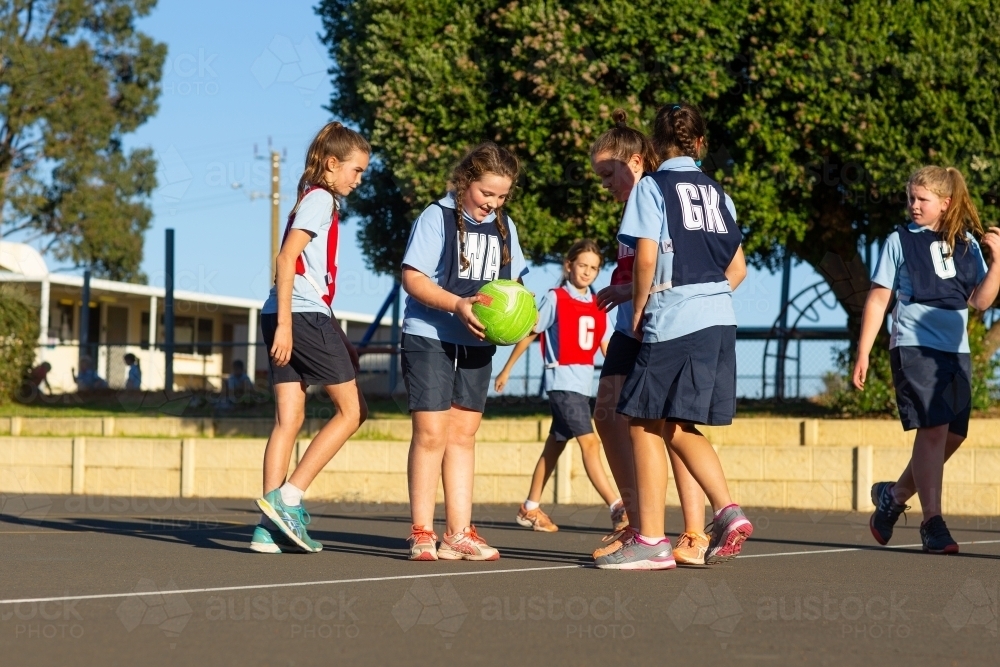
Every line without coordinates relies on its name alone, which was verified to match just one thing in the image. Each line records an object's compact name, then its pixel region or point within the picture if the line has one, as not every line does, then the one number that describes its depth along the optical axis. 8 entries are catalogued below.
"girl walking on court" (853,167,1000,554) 13.96
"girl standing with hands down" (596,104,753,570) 11.37
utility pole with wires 72.75
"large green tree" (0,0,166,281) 79.00
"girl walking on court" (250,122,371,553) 13.04
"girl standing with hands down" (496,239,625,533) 17.70
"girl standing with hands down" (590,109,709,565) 12.27
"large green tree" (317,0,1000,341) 27.56
